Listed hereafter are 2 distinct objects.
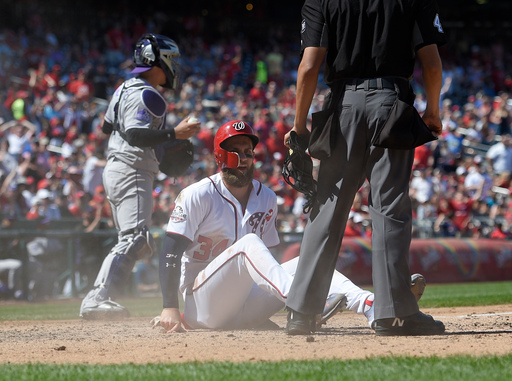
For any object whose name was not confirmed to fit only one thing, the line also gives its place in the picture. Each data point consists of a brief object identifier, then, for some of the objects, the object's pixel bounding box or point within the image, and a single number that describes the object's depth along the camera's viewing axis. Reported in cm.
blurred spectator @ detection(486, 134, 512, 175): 3516
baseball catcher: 1215
